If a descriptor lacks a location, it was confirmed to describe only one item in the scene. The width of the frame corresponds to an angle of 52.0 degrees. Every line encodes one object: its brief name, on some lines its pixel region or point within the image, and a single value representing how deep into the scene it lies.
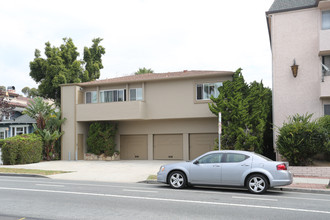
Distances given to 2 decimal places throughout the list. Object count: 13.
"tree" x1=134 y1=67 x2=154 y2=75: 43.80
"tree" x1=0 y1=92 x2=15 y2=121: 28.82
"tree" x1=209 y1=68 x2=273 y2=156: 18.73
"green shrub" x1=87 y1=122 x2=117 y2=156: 25.25
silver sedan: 10.84
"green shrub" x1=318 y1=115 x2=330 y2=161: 15.48
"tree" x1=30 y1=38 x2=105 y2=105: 33.06
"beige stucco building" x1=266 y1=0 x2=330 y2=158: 18.23
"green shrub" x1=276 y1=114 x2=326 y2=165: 15.54
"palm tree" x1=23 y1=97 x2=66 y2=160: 25.33
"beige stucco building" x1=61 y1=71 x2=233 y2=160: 23.62
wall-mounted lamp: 18.44
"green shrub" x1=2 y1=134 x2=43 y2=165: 22.00
